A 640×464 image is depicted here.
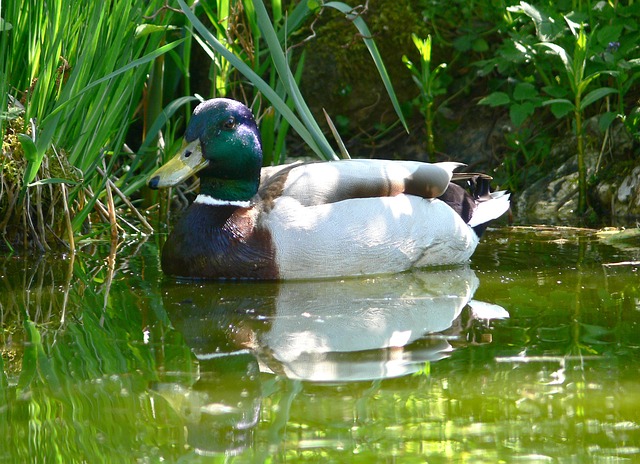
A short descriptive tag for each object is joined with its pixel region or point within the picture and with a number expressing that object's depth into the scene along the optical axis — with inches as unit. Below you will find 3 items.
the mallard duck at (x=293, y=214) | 398.6
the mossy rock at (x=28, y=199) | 422.6
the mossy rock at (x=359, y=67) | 630.5
